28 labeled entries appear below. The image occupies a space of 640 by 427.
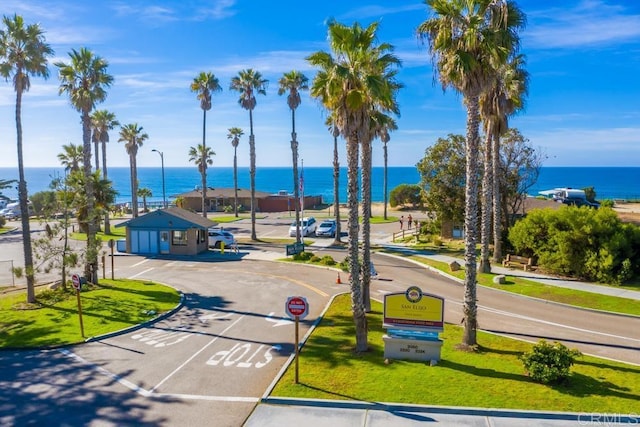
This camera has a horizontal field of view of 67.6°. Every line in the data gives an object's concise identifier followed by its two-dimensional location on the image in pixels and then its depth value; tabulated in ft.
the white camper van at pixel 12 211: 221.46
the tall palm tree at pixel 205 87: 169.89
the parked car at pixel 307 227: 157.58
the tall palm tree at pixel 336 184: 135.23
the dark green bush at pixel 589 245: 87.86
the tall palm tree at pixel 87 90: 87.56
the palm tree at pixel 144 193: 236.69
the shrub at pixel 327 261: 109.24
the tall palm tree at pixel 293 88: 146.61
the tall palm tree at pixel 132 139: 205.51
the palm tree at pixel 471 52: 51.21
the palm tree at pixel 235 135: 233.55
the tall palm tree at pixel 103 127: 179.52
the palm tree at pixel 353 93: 51.83
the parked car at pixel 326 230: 160.15
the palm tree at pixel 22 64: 73.72
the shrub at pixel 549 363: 43.93
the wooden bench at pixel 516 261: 102.94
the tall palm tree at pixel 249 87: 153.17
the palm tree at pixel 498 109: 92.73
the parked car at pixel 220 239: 136.98
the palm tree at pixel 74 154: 183.11
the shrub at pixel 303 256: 114.52
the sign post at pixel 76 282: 59.67
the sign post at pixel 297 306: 45.88
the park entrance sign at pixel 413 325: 50.60
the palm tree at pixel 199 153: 232.14
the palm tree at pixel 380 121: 60.49
